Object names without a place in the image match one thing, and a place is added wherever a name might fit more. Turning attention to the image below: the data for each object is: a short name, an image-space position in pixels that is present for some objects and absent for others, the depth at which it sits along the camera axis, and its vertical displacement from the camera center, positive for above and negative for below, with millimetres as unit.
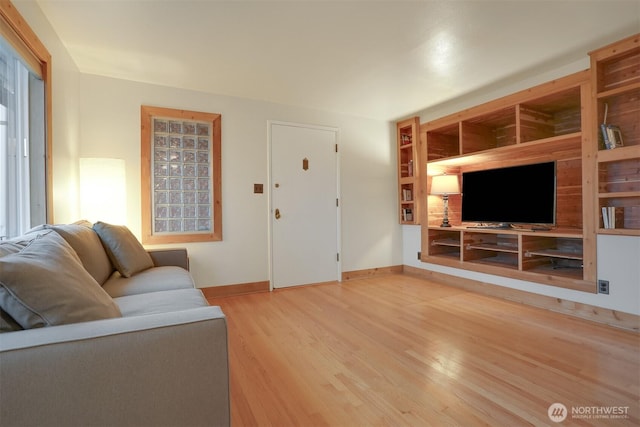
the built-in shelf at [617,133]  2316 +623
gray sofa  734 -374
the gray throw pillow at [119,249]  2059 -224
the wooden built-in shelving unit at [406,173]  4156 +578
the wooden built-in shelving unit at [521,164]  2584 +419
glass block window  2971 +423
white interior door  3539 +120
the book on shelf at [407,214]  4297 -12
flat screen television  2961 +185
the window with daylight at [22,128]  1618 +556
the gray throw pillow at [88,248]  1561 -175
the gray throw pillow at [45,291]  823 -219
